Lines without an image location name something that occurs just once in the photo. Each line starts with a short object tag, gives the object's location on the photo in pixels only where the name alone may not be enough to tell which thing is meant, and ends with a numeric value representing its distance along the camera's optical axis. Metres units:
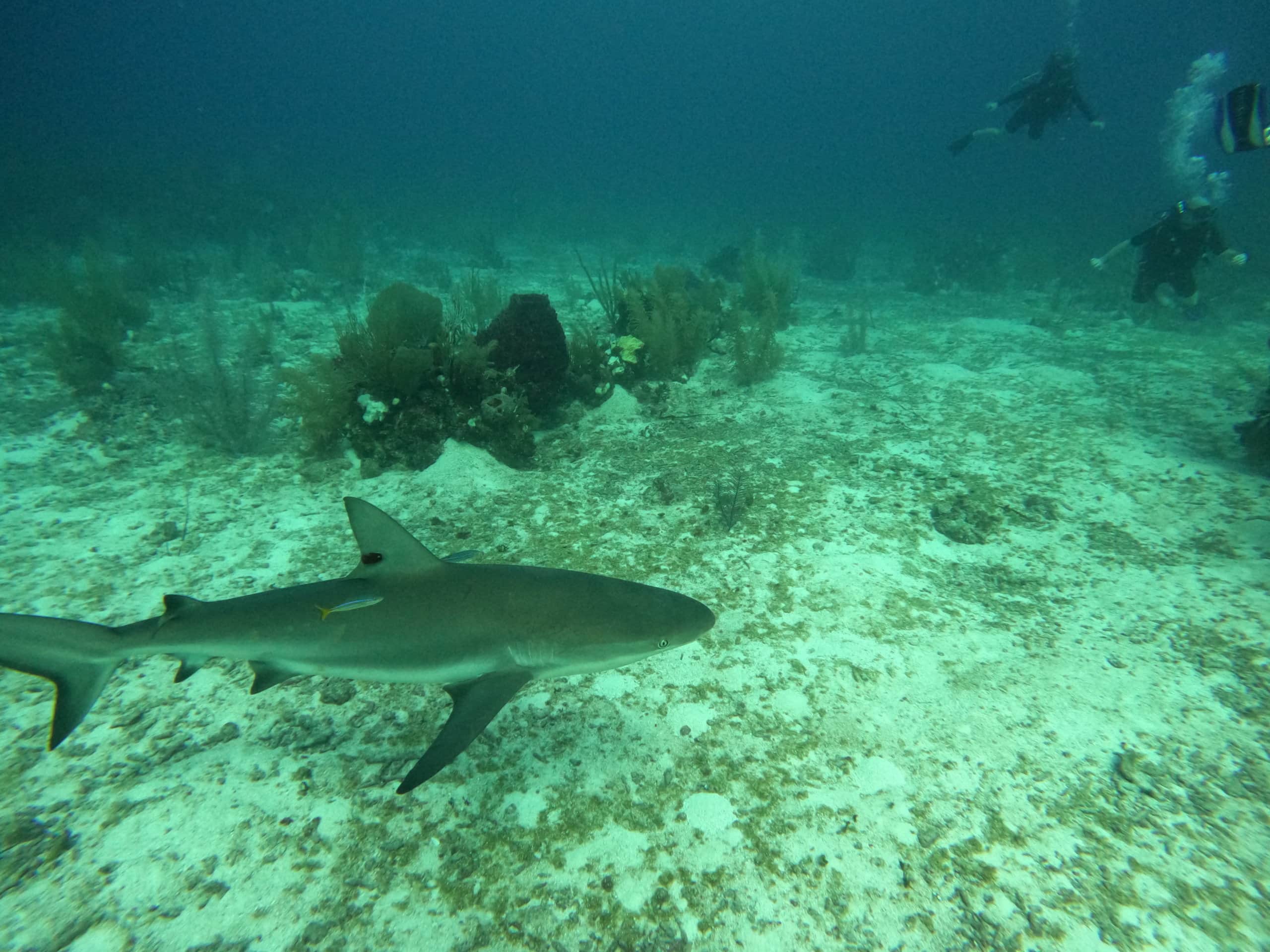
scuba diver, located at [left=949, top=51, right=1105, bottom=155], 17.67
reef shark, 2.65
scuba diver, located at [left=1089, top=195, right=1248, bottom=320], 10.87
